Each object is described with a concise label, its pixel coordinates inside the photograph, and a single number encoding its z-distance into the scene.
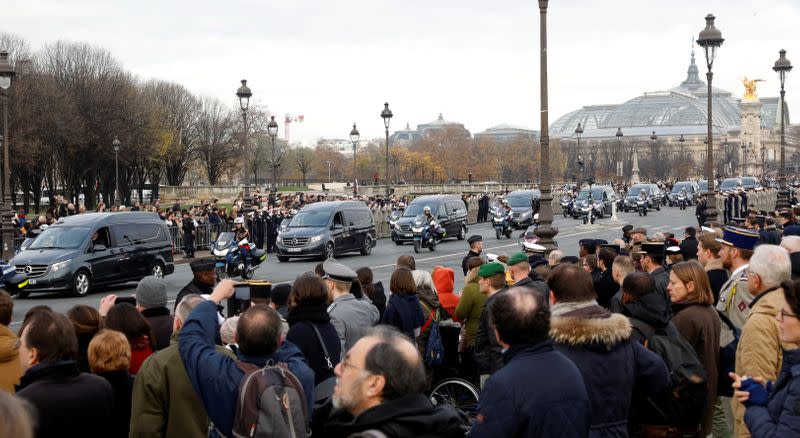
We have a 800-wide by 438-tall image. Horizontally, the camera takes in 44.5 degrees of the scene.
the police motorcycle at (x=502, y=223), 41.84
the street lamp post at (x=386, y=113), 46.72
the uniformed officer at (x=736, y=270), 8.31
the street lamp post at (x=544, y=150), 19.69
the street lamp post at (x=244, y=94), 36.19
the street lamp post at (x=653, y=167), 142.77
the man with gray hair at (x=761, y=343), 5.93
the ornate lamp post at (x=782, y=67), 36.00
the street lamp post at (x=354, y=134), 51.94
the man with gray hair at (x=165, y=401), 5.53
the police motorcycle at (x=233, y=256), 24.27
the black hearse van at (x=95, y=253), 22.31
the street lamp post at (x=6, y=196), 26.22
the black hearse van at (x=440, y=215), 38.69
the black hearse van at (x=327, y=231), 31.67
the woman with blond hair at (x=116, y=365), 5.73
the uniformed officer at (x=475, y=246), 15.03
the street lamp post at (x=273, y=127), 50.19
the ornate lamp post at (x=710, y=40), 27.53
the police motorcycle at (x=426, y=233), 35.31
